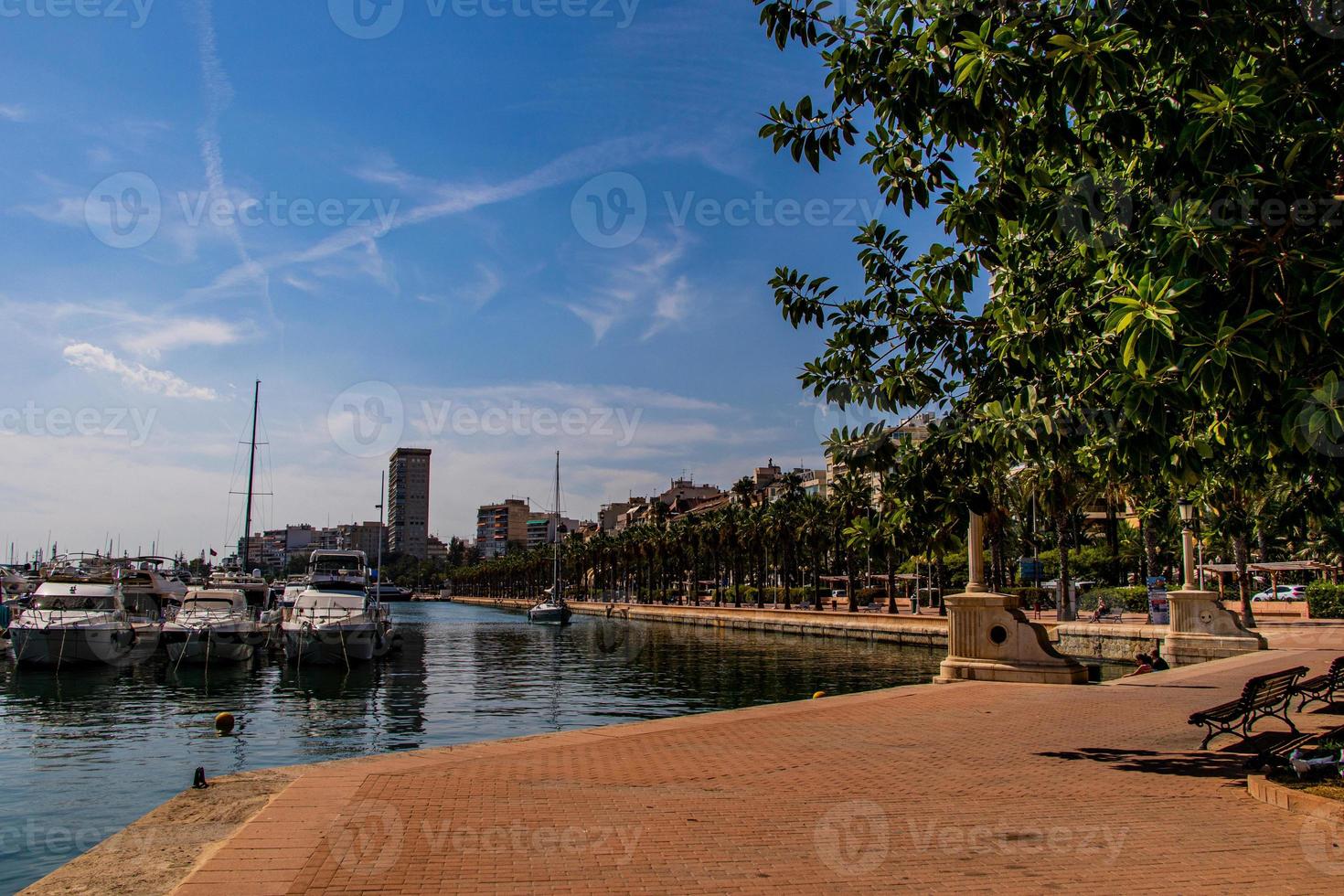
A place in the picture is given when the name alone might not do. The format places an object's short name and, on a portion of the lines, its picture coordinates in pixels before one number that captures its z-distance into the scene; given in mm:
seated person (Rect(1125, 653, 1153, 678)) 21531
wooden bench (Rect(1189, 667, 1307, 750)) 10391
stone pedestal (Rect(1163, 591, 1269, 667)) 27109
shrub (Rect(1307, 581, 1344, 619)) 45031
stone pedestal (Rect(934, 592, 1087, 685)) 18484
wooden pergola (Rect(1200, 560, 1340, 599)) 43875
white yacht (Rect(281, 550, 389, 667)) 34406
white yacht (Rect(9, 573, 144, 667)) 32312
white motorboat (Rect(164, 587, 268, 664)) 34844
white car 52938
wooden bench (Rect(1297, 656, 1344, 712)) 12662
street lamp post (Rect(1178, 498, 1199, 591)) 26839
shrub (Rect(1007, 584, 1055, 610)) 57250
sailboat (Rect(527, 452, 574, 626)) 77062
